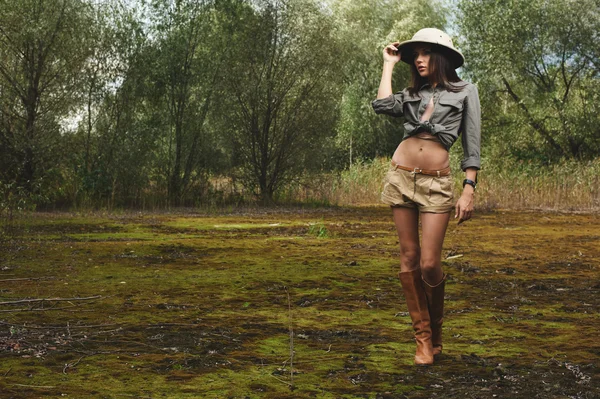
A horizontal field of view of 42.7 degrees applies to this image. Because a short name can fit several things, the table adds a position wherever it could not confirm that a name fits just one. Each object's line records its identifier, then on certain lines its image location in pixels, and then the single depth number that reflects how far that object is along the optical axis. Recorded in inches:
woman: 143.8
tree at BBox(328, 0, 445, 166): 1350.6
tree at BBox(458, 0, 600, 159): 912.3
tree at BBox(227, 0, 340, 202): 727.7
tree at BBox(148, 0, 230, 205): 682.8
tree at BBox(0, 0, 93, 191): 585.6
